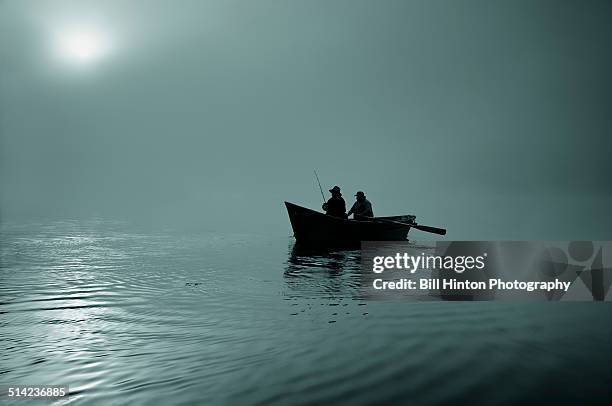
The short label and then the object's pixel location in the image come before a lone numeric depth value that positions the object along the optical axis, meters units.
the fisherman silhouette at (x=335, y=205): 23.62
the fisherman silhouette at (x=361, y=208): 24.66
